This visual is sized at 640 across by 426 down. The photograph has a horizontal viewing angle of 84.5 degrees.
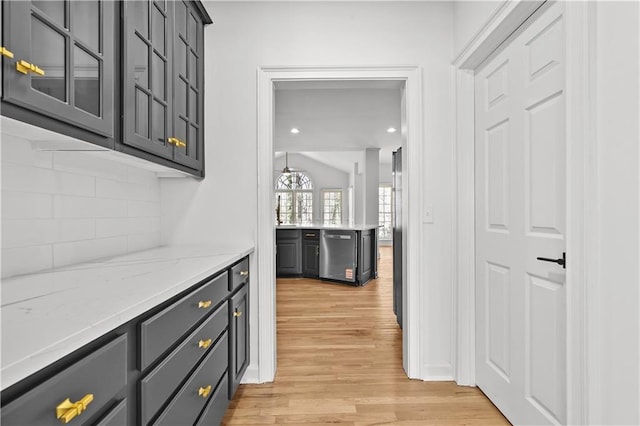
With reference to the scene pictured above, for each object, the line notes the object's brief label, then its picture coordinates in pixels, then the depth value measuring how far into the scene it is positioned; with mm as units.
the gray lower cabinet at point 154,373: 646
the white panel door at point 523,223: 1511
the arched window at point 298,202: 13594
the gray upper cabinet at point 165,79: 1437
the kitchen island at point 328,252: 5574
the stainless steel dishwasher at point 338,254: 5566
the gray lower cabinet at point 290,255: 6203
